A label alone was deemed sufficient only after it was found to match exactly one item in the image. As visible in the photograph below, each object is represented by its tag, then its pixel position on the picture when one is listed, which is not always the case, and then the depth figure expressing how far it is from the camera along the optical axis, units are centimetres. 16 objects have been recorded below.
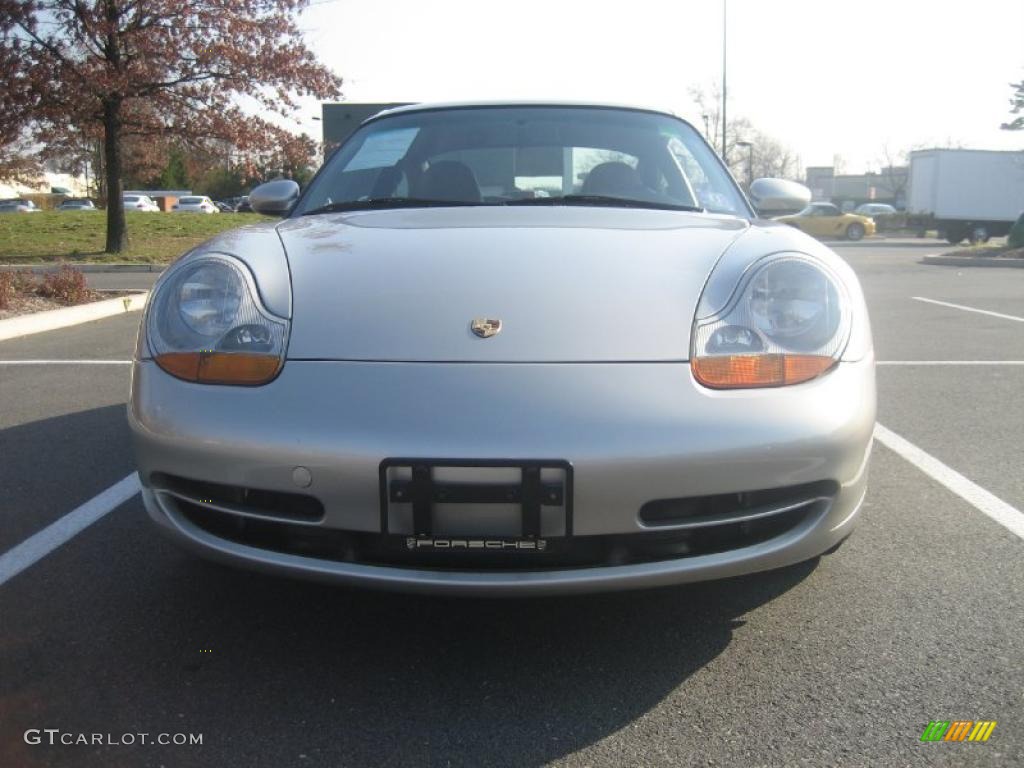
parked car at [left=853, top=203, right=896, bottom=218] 5199
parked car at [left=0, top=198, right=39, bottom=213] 5041
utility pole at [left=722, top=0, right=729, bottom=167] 3234
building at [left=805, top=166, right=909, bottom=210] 8534
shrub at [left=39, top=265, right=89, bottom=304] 944
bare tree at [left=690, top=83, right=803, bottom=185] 5100
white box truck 3181
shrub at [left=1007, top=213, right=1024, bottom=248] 2283
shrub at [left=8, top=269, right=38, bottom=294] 961
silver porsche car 198
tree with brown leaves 1477
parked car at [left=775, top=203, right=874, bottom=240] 3509
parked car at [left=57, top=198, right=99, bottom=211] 5182
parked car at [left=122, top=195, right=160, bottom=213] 4749
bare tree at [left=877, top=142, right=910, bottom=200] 8513
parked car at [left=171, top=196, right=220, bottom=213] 4773
